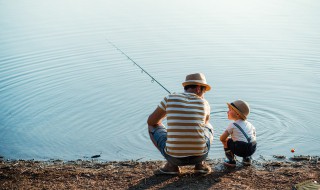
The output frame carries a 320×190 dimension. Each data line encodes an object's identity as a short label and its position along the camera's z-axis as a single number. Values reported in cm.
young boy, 501
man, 457
